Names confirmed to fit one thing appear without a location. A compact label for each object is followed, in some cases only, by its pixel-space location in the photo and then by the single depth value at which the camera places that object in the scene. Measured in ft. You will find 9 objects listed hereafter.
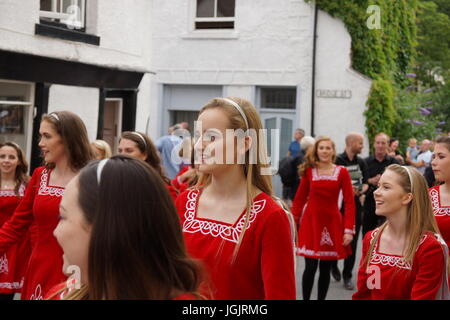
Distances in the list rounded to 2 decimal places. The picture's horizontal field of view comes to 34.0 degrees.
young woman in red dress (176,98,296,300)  10.67
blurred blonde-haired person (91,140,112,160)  24.82
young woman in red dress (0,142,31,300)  21.53
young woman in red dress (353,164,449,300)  14.39
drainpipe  63.82
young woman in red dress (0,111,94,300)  15.87
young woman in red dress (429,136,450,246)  18.35
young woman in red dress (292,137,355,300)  28.17
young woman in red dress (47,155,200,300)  6.58
